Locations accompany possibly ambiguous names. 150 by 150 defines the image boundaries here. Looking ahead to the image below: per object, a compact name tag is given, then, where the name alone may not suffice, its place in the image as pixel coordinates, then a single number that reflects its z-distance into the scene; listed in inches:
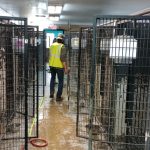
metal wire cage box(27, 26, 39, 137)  139.4
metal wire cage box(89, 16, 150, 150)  85.3
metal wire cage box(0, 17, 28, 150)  103.6
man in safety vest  197.5
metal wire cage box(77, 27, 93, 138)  134.8
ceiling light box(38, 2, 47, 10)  253.3
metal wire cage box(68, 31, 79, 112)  193.0
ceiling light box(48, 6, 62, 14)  302.3
